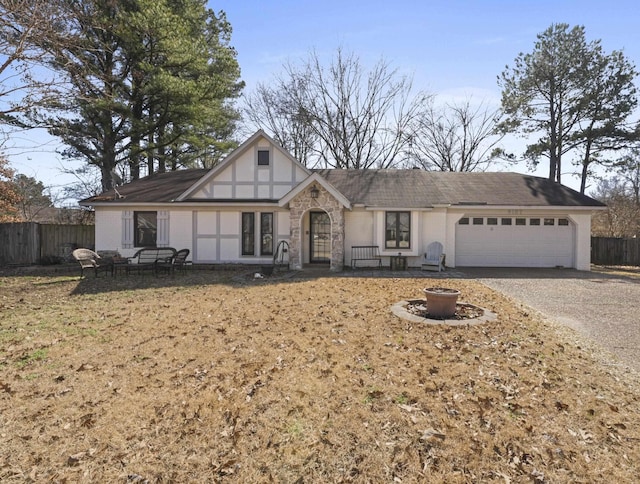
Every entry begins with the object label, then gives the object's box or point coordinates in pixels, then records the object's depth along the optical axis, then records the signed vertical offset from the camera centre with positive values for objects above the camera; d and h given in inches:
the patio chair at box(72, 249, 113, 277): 470.7 -34.3
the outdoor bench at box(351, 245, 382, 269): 586.9 -25.1
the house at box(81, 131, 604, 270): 588.1 +29.6
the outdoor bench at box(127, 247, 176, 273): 502.9 -32.1
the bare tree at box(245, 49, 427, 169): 1074.1 +345.4
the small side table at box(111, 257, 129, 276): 505.4 -41.2
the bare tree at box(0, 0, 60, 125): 311.2 +186.1
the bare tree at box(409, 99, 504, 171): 1120.8 +293.7
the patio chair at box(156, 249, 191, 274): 512.7 -38.3
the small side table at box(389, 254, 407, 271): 578.3 -37.4
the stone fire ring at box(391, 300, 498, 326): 251.8 -58.4
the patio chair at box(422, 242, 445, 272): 552.7 -29.4
